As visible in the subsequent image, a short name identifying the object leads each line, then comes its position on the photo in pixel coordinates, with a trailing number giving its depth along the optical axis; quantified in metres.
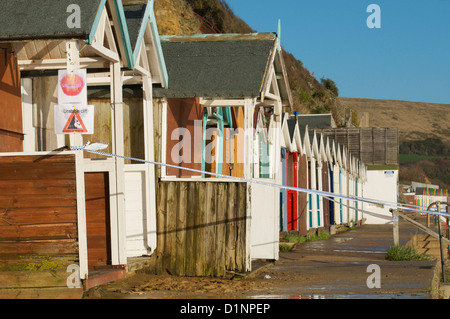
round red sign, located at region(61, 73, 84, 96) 15.38
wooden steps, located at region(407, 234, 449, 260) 39.88
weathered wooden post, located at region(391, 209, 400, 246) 26.16
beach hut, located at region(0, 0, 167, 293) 15.36
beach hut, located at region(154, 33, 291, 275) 20.62
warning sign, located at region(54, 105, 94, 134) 15.41
